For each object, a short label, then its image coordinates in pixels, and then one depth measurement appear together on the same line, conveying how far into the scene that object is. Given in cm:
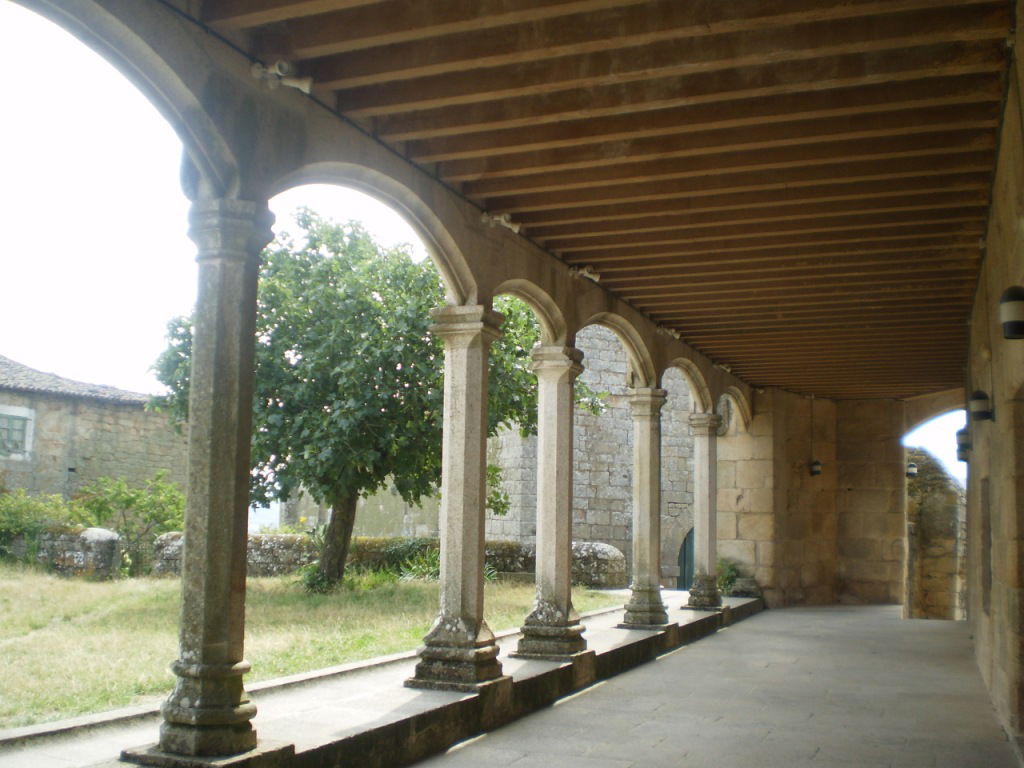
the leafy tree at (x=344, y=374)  1044
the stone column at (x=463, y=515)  508
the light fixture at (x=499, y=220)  564
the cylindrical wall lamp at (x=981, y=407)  592
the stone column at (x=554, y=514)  633
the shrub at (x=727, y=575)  1226
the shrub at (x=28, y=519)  1292
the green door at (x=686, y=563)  1689
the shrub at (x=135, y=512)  1430
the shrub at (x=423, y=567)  1296
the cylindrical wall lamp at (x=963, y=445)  867
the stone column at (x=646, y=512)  816
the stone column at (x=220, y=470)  337
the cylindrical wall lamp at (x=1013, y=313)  364
